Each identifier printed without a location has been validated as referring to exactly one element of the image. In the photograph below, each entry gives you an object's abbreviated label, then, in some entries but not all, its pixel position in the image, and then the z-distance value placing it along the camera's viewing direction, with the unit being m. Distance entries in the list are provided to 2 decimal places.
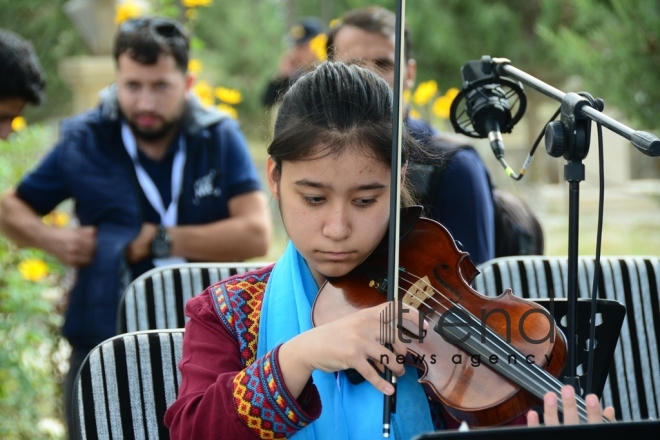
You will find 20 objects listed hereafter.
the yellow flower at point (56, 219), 8.75
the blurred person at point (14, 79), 6.32
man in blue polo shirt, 6.15
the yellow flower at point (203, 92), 8.73
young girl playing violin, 2.93
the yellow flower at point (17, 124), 8.18
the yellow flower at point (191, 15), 9.36
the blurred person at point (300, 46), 11.14
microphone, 3.76
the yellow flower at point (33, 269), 7.61
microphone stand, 2.99
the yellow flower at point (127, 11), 8.34
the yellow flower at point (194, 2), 8.39
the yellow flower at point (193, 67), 8.28
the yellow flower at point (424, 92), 9.08
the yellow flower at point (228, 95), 8.74
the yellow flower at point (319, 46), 9.03
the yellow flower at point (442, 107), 8.74
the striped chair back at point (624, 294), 5.07
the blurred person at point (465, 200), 5.22
